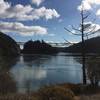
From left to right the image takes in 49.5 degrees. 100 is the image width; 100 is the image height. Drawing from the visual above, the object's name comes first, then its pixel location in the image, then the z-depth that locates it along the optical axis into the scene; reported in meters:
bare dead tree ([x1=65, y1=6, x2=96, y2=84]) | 11.48
